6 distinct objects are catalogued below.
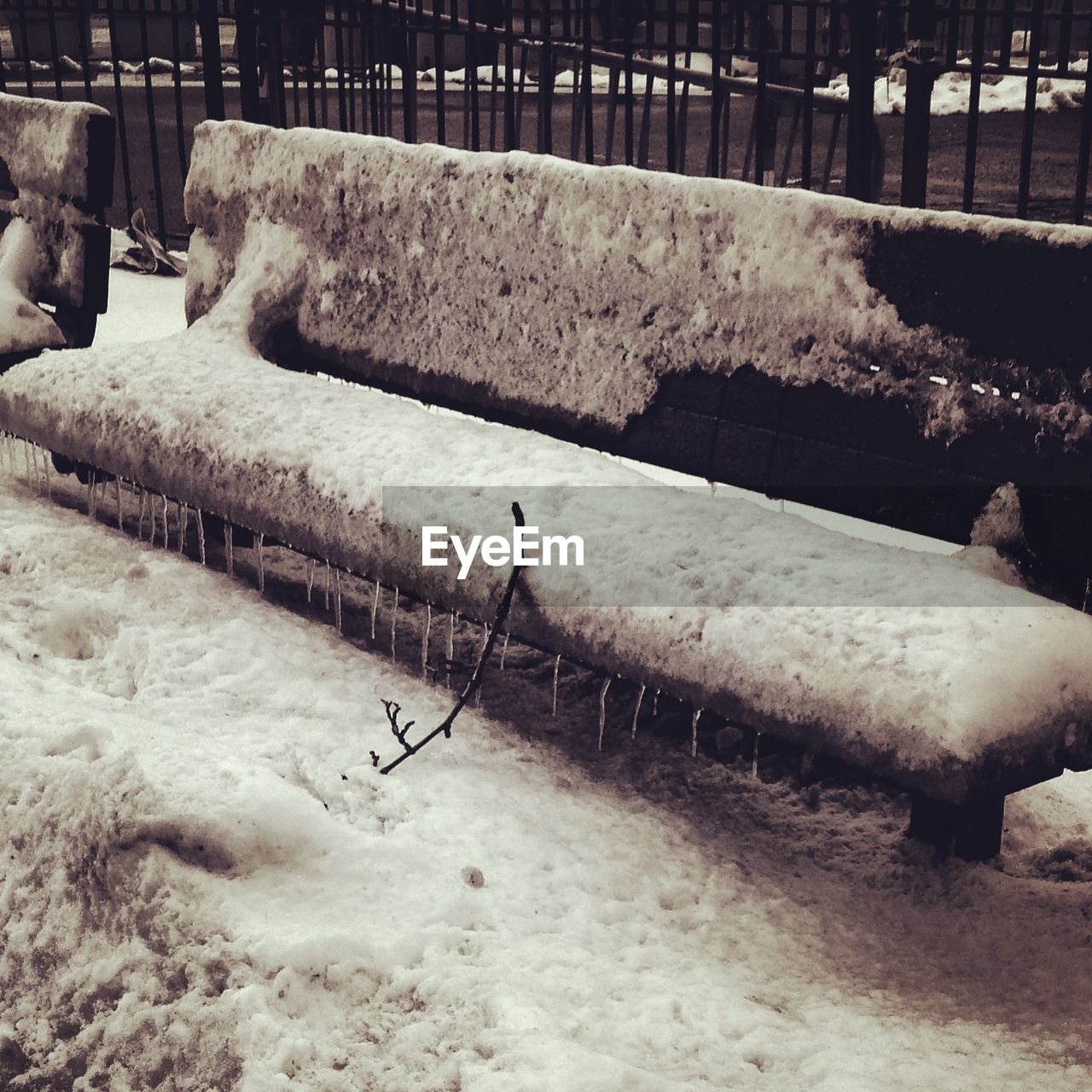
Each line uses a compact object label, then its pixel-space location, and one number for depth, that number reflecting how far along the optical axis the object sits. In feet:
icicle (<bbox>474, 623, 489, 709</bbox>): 11.16
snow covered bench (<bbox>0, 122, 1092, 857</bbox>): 8.08
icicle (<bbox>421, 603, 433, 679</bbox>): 10.74
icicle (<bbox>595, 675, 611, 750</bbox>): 9.42
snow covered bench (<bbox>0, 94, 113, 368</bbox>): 15.38
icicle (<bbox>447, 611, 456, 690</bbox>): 10.61
